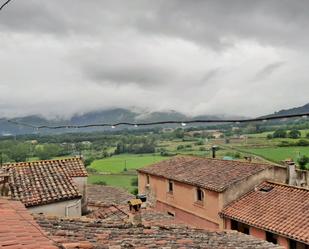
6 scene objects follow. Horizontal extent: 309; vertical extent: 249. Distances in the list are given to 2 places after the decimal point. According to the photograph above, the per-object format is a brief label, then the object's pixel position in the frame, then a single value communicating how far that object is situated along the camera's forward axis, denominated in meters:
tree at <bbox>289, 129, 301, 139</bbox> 66.78
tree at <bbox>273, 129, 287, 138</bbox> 70.00
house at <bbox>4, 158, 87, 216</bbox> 16.13
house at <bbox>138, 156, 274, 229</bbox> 24.06
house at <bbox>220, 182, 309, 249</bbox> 18.08
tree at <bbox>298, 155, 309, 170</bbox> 39.60
